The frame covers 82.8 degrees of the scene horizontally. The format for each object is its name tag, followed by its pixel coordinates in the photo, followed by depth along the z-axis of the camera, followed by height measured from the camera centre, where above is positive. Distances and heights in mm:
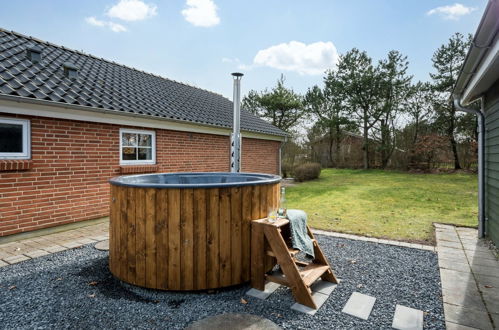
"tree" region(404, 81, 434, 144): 20125 +4207
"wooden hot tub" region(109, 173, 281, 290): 2902 -763
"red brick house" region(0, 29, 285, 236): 4824 +587
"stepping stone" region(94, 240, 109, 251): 4434 -1383
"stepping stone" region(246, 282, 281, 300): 2912 -1390
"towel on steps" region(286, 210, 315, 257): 3090 -805
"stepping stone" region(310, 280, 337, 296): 3025 -1387
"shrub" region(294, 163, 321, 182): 15016 -579
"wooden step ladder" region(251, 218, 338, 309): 2770 -1080
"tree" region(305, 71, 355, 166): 22688 +4442
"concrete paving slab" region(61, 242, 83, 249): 4528 -1388
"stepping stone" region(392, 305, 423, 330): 2389 -1384
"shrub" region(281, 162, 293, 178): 17109 -547
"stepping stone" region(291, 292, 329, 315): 2625 -1388
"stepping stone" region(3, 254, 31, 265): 3870 -1399
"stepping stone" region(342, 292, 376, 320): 2592 -1386
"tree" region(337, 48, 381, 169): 21172 +5547
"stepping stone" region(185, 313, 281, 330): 2336 -1376
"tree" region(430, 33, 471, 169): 19047 +6053
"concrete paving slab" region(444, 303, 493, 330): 2395 -1369
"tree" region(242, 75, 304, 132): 23078 +4602
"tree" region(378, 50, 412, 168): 20844 +5389
